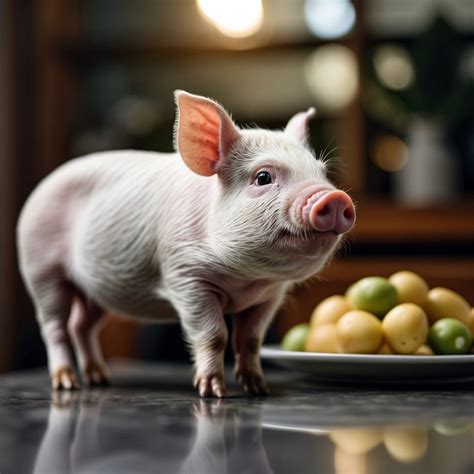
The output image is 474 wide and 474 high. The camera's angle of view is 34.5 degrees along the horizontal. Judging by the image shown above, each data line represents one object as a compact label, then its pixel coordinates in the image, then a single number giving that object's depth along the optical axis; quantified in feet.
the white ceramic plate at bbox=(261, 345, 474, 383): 3.99
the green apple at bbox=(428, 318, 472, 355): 4.30
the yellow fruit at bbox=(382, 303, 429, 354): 4.20
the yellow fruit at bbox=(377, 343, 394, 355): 4.36
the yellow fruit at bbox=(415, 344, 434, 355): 4.33
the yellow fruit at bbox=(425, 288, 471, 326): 4.49
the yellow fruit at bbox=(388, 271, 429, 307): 4.48
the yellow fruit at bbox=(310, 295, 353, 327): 4.67
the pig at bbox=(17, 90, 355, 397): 3.71
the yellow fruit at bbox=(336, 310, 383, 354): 4.26
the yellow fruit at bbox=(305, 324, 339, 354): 4.50
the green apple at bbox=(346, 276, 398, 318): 4.42
